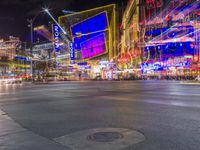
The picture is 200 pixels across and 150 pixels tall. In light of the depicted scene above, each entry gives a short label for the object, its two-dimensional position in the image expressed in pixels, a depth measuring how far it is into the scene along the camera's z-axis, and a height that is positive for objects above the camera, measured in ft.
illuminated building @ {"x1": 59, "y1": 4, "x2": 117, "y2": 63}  158.01 +41.60
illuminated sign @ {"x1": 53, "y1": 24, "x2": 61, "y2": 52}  159.04 +40.59
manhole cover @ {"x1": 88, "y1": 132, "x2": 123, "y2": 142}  12.15 -4.57
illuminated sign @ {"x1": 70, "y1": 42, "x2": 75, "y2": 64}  159.73 +22.39
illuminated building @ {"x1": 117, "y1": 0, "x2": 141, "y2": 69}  130.76 +30.09
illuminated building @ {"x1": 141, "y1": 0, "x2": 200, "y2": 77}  105.99 +22.89
